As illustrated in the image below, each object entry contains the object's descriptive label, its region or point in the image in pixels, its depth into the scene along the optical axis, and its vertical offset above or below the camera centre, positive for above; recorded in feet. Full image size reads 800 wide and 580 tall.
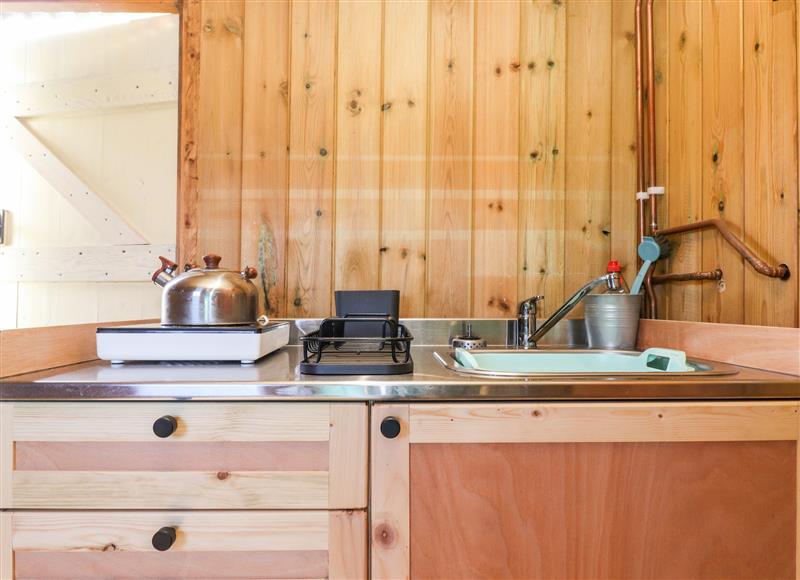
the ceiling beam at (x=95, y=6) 4.47 +3.23
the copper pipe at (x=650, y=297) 4.21 -0.01
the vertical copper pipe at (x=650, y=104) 4.27 +2.05
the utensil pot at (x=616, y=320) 3.85 -0.23
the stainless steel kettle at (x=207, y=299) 3.10 -0.04
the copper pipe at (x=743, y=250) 3.07 +0.37
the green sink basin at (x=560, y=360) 3.44 -0.60
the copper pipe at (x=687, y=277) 3.62 +0.19
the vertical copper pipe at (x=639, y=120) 4.30 +1.89
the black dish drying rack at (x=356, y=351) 2.52 -0.44
